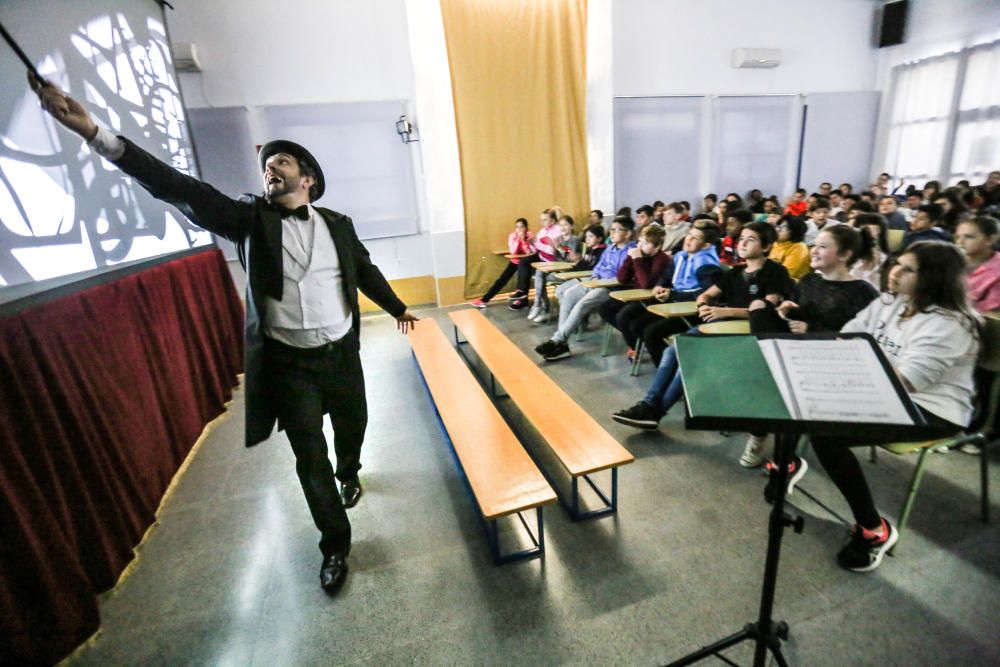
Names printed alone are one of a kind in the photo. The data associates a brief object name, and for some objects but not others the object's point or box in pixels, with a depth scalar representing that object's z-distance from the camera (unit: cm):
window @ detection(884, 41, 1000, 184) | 624
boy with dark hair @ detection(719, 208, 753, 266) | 351
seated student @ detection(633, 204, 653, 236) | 550
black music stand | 90
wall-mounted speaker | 682
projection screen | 164
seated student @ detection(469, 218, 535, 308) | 542
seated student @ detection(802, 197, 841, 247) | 486
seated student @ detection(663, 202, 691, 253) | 473
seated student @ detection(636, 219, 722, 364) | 308
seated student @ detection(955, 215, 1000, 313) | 244
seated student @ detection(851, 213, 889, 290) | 284
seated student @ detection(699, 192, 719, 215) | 645
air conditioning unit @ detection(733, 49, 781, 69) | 641
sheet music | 92
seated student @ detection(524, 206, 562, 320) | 506
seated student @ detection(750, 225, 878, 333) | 216
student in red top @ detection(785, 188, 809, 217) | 647
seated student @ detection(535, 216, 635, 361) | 381
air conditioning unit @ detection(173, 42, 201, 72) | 455
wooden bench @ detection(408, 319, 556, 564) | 162
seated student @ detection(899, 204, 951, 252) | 356
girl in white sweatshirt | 159
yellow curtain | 521
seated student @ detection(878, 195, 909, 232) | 497
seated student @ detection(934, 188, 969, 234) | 416
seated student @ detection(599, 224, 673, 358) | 346
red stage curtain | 132
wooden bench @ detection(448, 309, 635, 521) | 180
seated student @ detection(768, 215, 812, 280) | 350
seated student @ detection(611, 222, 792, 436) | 255
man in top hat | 150
